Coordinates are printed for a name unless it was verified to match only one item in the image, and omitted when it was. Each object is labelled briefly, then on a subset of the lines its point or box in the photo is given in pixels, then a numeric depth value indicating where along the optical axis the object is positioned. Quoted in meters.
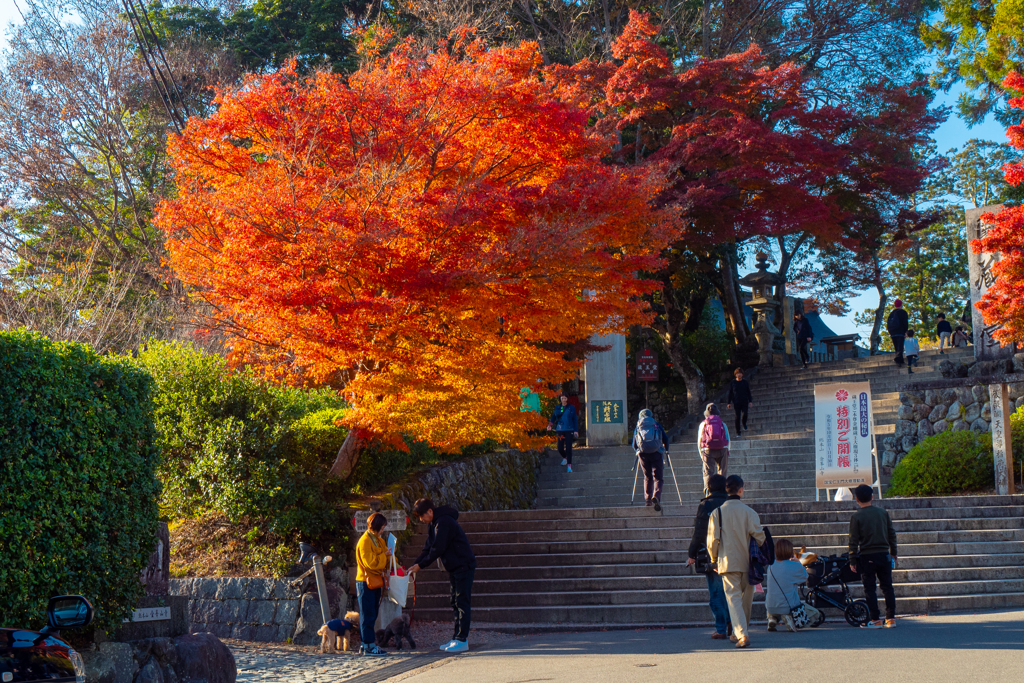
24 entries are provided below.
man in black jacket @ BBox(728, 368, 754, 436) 19.16
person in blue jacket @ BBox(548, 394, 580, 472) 17.78
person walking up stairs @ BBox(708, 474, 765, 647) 7.80
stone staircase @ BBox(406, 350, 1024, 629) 10.38
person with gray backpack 13.27
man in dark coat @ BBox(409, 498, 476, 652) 8.48
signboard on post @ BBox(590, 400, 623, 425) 20.84
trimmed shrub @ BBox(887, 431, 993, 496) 14.74
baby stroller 8.89
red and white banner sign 13.97
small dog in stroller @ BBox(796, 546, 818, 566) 9.18
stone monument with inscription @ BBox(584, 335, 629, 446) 20.84
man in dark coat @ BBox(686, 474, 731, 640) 8.38
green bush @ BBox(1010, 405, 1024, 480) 14.69
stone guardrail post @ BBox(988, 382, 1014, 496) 13.70
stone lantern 27.28
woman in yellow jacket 8.88
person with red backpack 13.06
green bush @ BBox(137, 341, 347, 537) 10.65
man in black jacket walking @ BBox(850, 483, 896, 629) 8.57
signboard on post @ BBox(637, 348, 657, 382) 24.54
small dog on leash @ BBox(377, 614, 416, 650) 9.21
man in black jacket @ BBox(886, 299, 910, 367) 22.31
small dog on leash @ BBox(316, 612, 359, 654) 9.17
